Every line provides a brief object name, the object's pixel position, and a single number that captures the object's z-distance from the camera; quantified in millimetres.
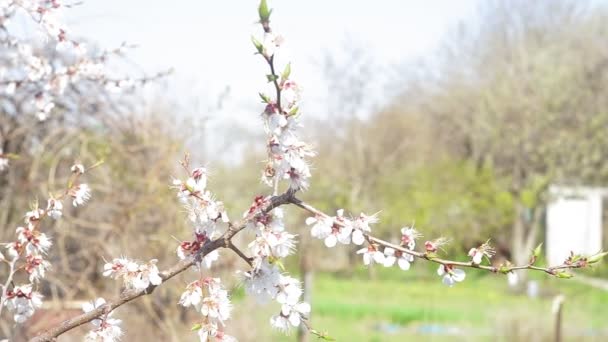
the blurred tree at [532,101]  17906
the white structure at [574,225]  19281
